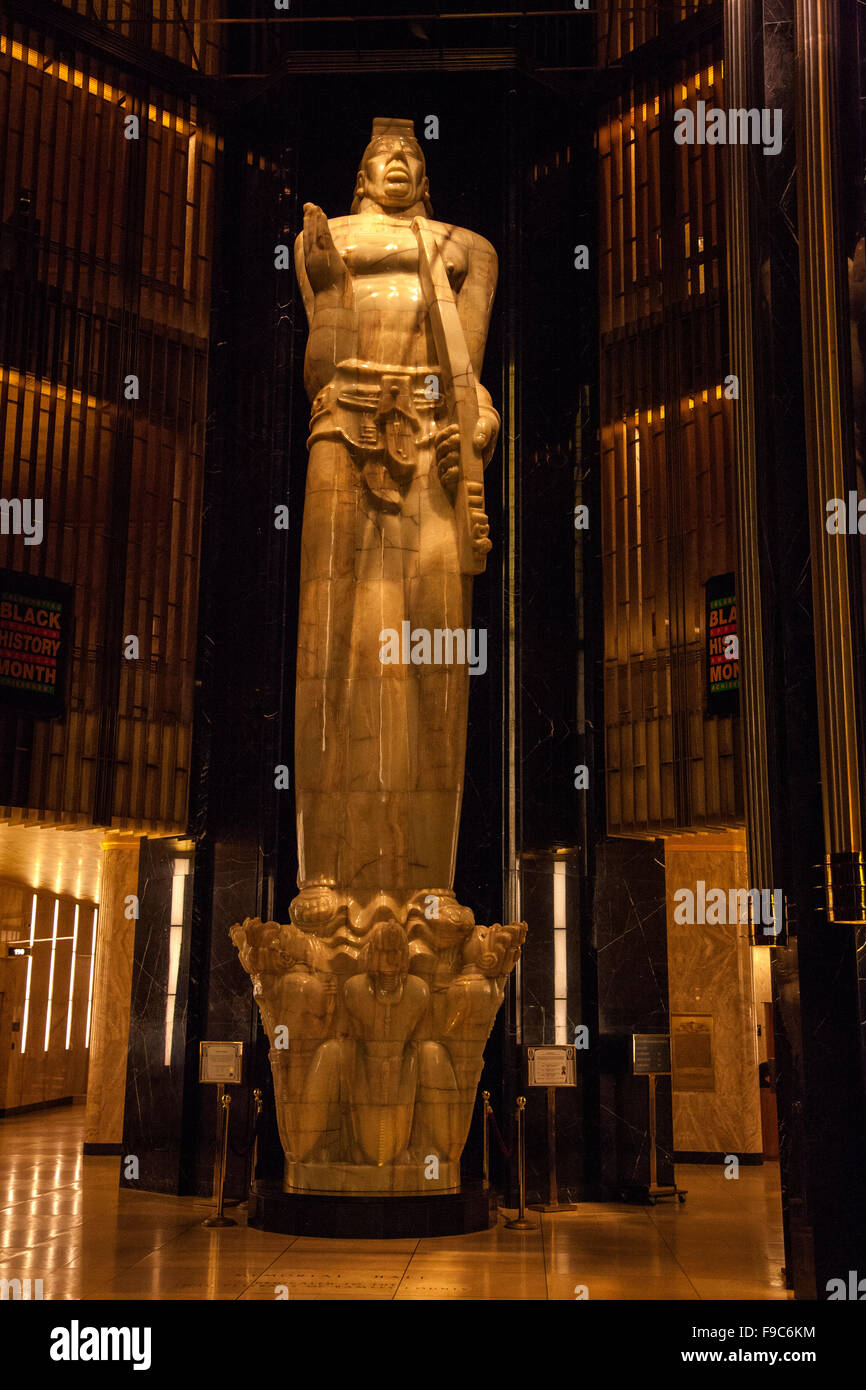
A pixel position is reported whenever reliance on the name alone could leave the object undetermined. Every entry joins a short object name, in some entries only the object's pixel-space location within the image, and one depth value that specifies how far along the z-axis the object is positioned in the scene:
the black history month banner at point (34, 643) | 14.91
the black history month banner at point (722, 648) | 14.93
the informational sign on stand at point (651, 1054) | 14.30
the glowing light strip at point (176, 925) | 15.16
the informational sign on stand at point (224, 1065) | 13.10
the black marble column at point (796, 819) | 8.35
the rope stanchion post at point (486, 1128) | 13.35
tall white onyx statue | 11.95
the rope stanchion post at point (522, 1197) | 12.31
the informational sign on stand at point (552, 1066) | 13.09
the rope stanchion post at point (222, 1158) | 12.32
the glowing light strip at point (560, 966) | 14.66
